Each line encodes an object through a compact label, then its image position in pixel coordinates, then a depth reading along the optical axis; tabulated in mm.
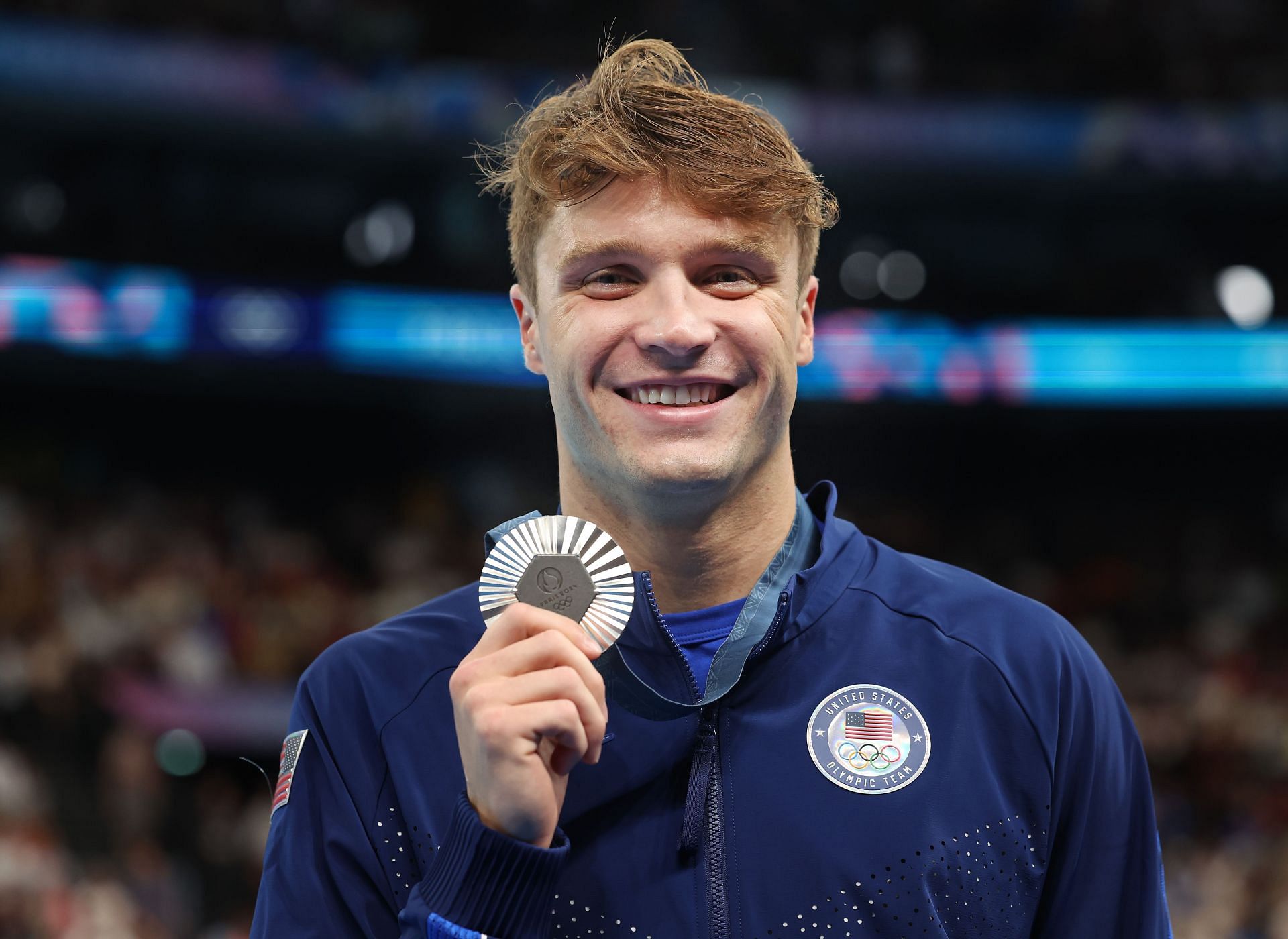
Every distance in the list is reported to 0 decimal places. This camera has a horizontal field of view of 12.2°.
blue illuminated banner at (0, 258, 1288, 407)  13142
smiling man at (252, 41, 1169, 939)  3457
